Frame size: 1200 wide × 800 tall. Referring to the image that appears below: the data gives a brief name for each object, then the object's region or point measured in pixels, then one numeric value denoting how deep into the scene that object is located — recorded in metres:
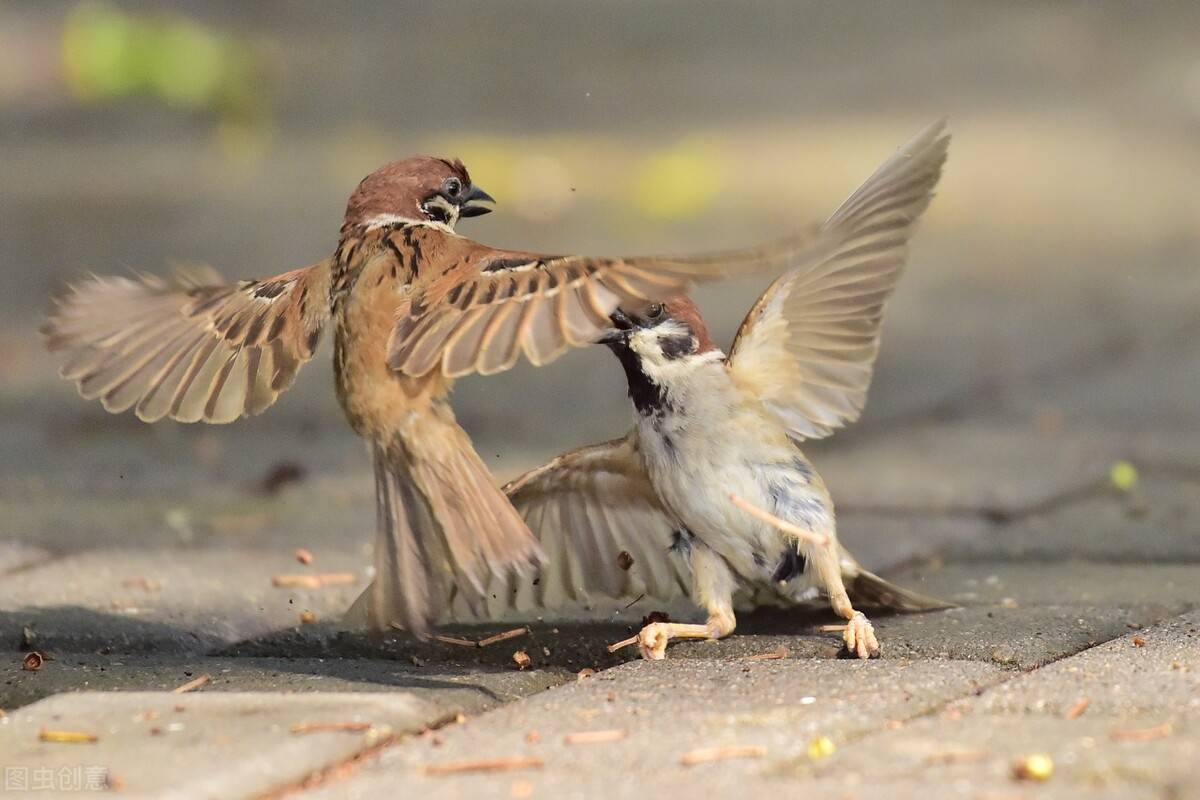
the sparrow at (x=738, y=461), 7.62
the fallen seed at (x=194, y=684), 6.85
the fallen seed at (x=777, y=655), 7.20
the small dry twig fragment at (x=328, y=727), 5.97
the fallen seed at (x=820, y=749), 5.57
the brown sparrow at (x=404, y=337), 6.26
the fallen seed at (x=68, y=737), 5.98
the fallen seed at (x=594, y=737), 5.80
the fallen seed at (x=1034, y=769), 5.21
